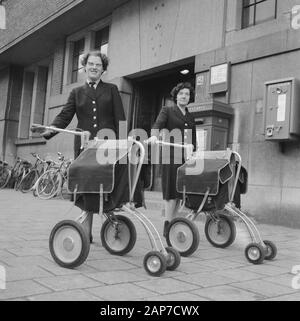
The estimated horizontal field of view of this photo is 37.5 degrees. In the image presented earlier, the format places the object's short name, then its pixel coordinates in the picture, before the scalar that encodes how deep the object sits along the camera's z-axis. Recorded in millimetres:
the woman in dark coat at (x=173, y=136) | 4984
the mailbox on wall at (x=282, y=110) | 6453
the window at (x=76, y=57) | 13113
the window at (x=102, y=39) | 11914
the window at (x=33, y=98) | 16062
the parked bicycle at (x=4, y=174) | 13869
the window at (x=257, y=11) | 7586
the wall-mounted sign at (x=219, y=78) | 7742
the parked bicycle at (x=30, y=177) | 12635
